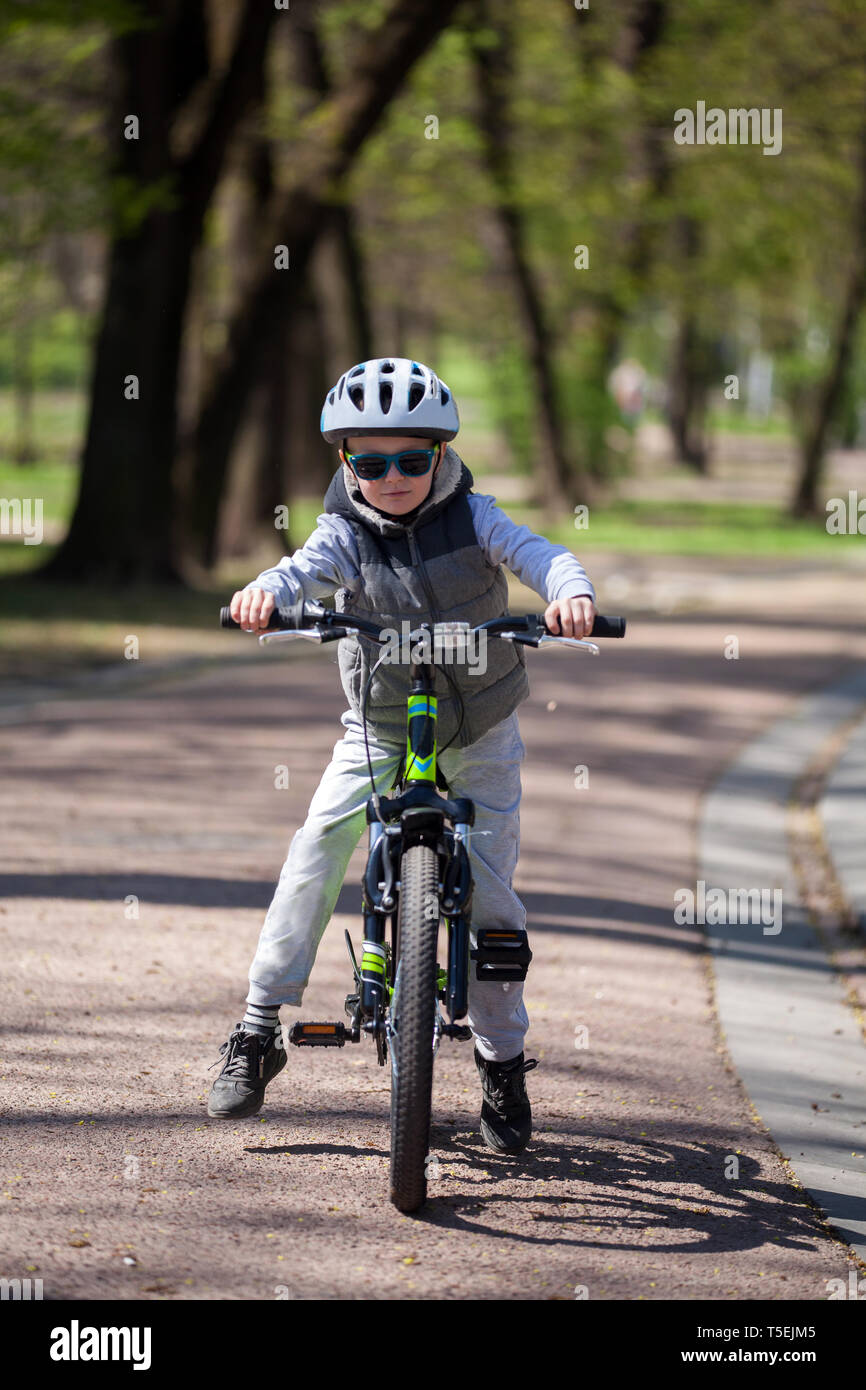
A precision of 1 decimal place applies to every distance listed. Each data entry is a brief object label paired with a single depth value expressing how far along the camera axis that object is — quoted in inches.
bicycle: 147.3
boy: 157.6
